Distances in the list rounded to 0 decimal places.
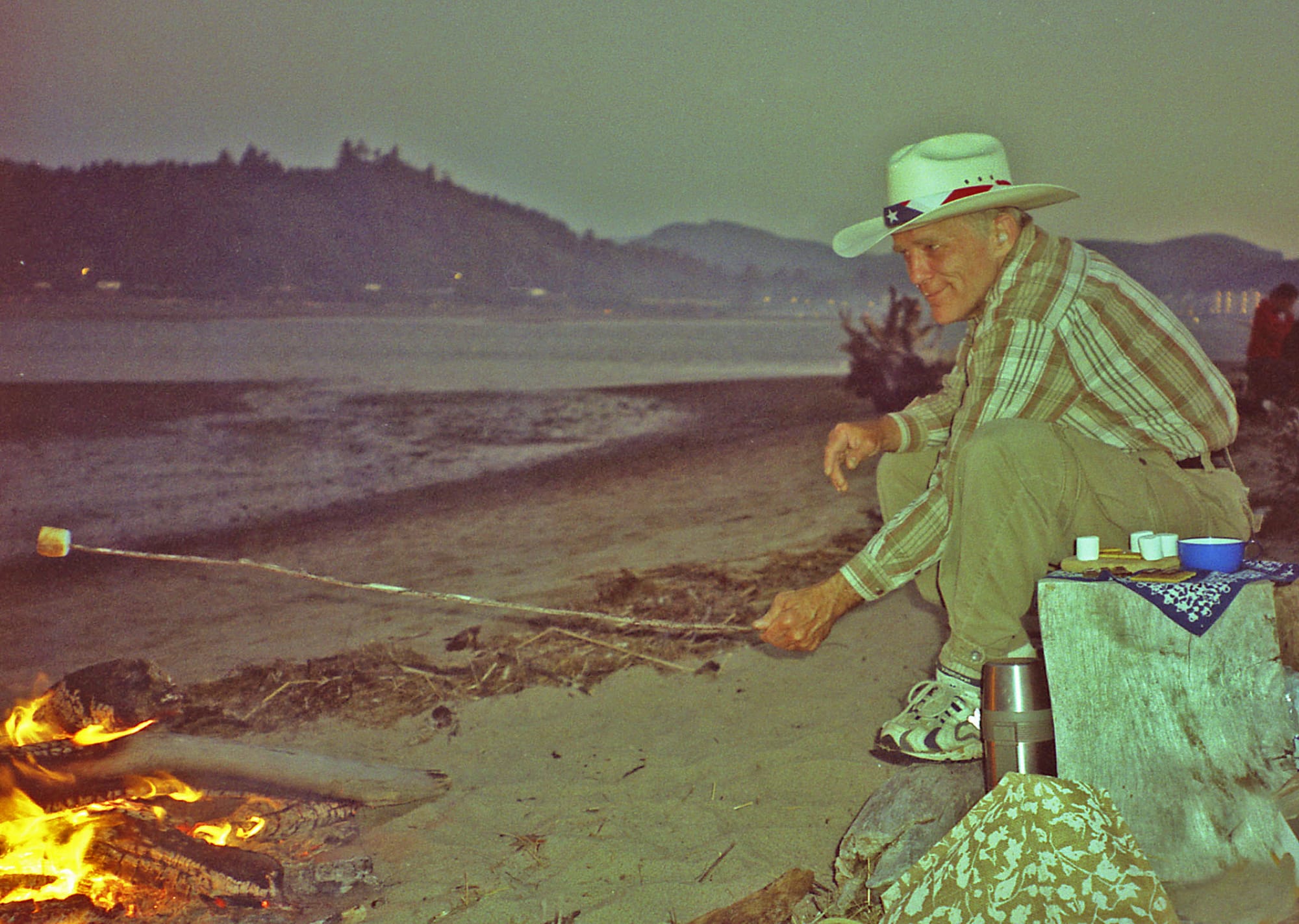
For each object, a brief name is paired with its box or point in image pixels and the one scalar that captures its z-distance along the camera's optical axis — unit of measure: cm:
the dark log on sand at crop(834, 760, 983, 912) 236
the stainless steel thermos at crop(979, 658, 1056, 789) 234
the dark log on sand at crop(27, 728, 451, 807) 288
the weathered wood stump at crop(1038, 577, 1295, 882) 210
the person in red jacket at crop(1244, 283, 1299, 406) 794
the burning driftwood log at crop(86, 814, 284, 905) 244
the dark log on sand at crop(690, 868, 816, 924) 229
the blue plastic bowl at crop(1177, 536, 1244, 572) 234
